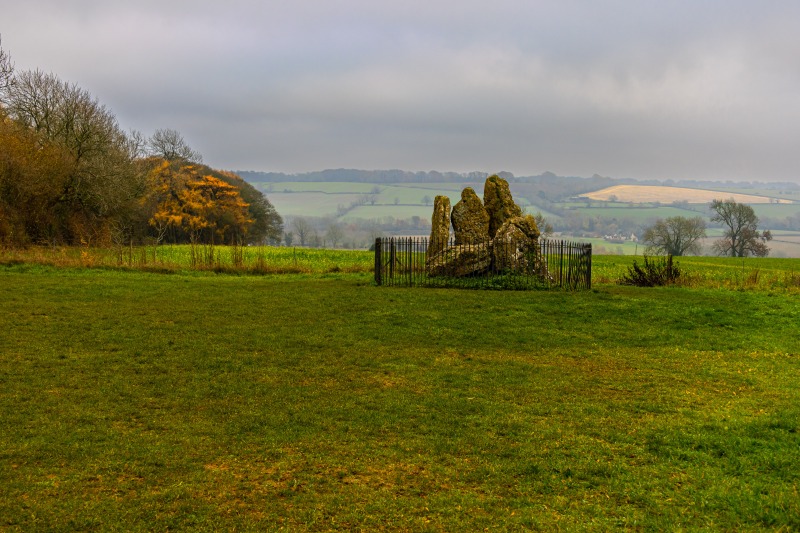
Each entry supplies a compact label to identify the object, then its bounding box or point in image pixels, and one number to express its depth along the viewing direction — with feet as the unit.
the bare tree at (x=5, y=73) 125.49
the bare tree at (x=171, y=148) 240.73
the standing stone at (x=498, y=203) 78.74
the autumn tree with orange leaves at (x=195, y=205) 196.65
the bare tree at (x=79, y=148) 126.82
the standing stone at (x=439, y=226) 76.89
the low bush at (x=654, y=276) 77.51
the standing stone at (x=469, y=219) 76.64
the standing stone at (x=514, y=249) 70.42
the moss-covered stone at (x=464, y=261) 70.95
